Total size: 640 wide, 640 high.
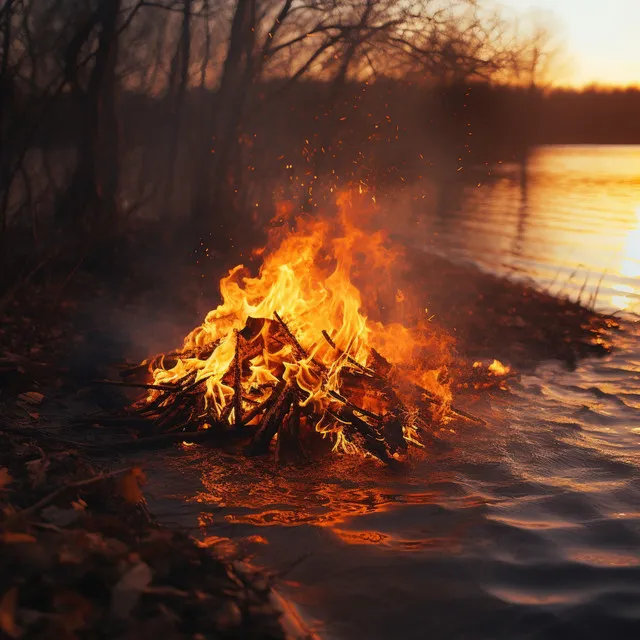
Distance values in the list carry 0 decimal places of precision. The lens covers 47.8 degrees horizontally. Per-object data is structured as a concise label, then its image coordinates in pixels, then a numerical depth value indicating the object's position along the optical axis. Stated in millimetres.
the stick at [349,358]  6238
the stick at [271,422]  5750
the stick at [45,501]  2969
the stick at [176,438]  5711
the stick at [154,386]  6189
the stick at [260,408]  5941
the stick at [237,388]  5926
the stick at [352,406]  5809
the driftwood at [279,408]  5773
